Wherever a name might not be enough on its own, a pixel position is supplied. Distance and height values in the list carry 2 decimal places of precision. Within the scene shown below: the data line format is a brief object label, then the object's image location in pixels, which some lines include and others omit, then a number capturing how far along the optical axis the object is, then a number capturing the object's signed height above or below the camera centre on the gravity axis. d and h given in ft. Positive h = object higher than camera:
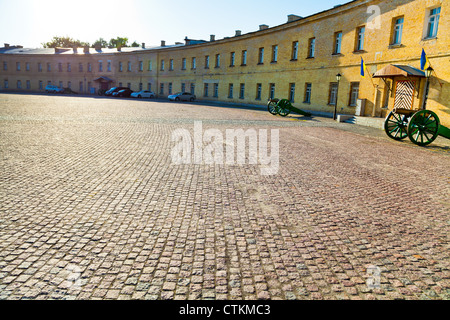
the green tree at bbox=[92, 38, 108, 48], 335.06 +50.66
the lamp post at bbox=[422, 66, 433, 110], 56.94 +4.32
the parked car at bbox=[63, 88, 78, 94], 200.95 +1.03
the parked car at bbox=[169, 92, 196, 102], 142.61 +0.65
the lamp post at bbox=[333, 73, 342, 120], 73.15 +0.59
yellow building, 60.70 +11.49
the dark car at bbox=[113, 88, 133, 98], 166.40 +0.91
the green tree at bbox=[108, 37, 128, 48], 303.85 +47.26
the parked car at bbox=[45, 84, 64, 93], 197.62 +1.37
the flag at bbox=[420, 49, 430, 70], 54.70 +7.95
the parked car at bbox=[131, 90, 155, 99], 162.71 +0.83
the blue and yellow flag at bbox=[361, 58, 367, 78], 72.18 +8.21
